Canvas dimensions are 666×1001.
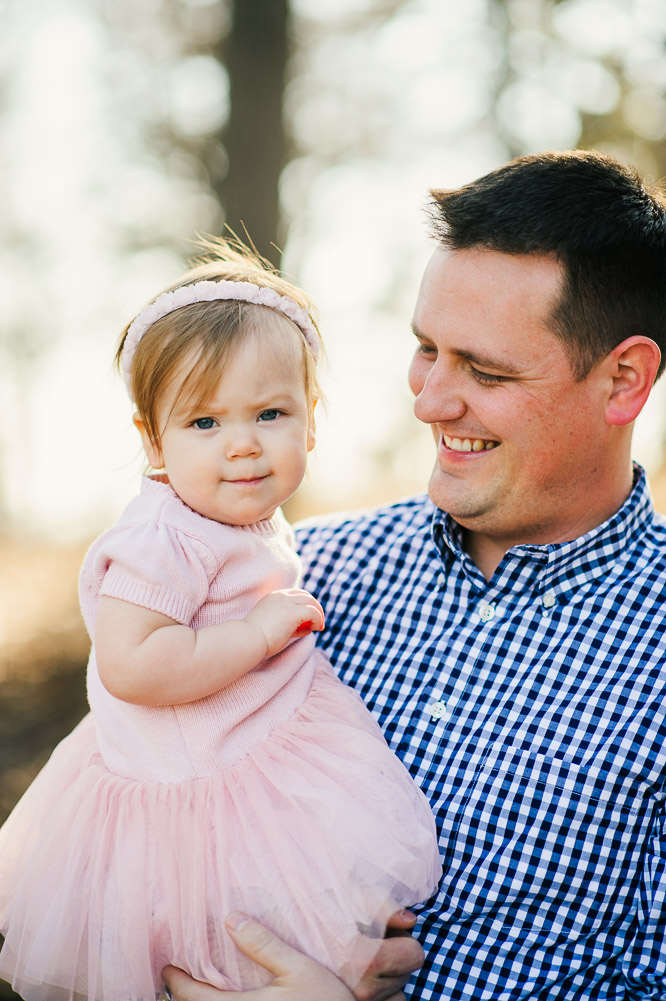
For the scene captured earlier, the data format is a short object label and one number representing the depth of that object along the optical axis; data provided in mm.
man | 1479
